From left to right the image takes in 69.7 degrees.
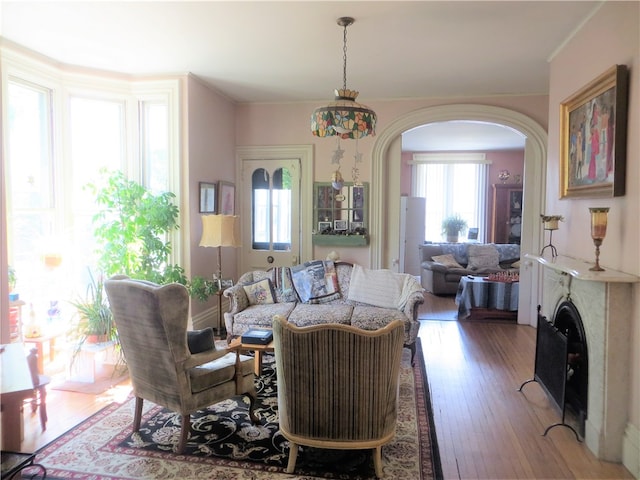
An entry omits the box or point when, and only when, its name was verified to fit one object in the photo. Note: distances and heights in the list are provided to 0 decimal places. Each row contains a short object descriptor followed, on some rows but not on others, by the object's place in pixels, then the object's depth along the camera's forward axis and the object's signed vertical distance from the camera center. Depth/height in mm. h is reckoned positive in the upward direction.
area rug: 2641 -1449
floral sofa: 4449 -836
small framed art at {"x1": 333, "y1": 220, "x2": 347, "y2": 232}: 6090 -82
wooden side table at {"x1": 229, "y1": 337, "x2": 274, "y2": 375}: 3491 -1002
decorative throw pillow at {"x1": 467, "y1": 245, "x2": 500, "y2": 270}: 8344 -691
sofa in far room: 8055 -780
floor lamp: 4773 -133
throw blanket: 4762 -724
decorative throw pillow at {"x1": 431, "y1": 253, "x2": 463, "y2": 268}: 8266 -747
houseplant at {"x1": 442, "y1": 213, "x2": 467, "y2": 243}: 10344 -176
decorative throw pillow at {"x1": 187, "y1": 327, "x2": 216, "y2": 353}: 3061 -824
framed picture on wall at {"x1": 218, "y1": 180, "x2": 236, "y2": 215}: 5725 +270
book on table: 3656 -957
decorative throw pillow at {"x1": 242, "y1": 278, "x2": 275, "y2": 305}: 4914 -793
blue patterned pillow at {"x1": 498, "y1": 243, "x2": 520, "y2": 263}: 8594 -612
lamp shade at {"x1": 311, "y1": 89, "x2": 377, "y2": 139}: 2996 +661
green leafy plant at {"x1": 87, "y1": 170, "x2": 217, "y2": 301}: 4320 -122
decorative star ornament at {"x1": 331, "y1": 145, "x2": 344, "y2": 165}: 6043 +851
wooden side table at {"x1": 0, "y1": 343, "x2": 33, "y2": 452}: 2096 -788
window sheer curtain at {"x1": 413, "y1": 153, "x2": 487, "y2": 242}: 10703 +754
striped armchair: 2396 -887
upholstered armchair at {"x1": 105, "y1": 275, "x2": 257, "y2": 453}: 2697 -854
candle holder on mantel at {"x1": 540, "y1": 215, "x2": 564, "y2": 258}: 3613 -12
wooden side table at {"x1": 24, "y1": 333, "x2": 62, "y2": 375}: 3848 -1072
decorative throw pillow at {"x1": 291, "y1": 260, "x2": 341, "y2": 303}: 5027 -701
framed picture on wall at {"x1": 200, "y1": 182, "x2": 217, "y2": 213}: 5197 +245
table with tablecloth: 6289 -1086
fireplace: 2691 -831
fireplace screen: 3094 -1038
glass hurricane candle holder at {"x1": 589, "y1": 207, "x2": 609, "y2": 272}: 2742 -38
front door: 6211 +76
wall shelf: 5984 -278
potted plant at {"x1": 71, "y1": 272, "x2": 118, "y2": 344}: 4082 -930
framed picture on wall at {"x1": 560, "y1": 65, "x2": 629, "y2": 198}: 2787 +564
